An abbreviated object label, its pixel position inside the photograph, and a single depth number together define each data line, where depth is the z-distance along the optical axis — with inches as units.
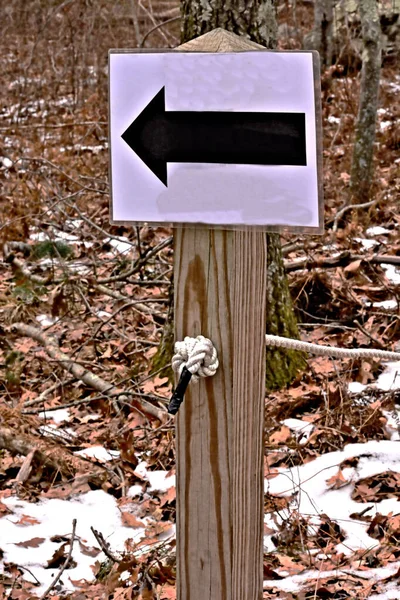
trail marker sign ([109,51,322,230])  60.7
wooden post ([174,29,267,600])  66.4
